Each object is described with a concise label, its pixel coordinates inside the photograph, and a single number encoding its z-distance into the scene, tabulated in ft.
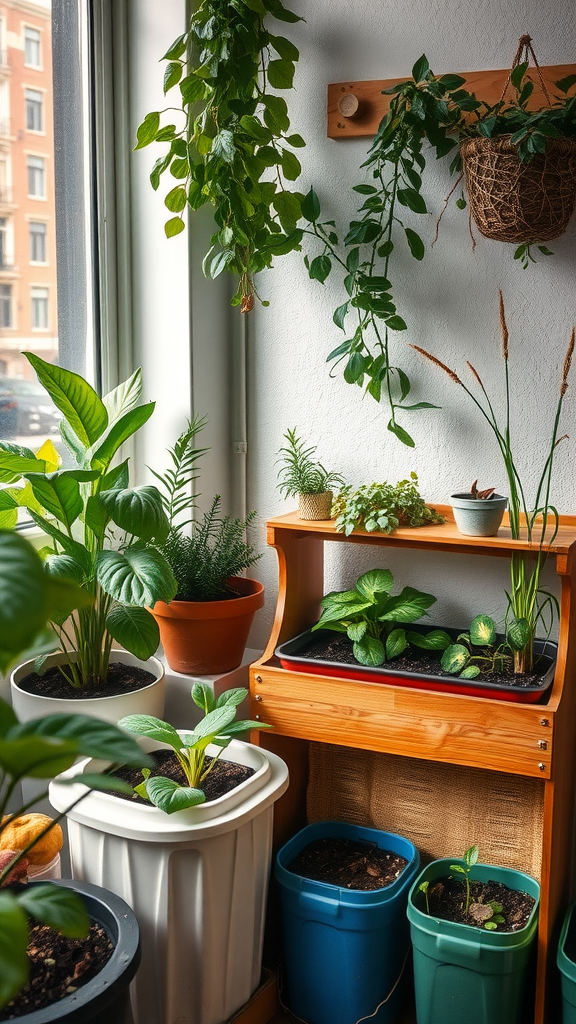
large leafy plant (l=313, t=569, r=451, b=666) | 6.18
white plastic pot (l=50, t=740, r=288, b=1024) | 5.03
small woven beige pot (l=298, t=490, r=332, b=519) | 6.42
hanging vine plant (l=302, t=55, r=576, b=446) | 5.53
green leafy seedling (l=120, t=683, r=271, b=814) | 5.10
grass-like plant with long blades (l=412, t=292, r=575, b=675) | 5.75
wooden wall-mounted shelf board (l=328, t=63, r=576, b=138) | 6.17
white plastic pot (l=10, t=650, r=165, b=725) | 5.71
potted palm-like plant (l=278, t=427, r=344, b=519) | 6.43
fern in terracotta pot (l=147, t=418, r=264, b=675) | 6.48
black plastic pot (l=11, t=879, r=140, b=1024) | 3.83
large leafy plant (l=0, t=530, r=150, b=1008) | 2.62
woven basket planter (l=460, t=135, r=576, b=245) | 5.44
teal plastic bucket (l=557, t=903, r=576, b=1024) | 5.56
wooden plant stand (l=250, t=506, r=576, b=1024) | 5.54
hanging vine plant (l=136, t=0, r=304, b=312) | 6.14
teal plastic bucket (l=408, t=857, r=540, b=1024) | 5.50
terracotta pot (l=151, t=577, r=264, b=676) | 6.43
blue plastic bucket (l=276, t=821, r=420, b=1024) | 5.82
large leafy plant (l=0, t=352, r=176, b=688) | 5.48
